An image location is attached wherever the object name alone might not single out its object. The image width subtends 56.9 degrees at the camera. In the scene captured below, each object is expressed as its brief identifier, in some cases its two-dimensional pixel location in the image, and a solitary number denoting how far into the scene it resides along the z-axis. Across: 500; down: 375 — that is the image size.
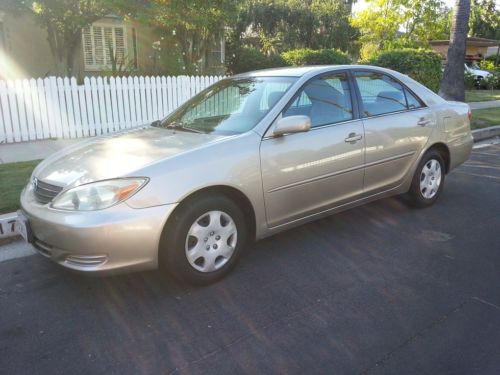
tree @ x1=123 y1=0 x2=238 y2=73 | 12.09
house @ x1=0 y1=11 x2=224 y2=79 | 14.16
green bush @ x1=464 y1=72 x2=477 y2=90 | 21.77
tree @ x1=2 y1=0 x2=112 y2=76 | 12.22
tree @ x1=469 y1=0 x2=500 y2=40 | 45.38
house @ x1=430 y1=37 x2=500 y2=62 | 30.24
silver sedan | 3.05
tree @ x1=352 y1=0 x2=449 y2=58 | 23.81
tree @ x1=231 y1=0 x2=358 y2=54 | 33.28
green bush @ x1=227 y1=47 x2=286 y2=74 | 18.80
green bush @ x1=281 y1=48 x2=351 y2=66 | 17.75
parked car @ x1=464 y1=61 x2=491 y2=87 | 23.00
